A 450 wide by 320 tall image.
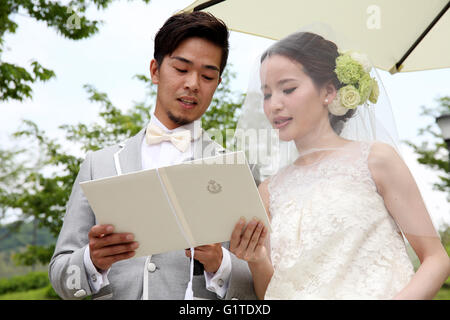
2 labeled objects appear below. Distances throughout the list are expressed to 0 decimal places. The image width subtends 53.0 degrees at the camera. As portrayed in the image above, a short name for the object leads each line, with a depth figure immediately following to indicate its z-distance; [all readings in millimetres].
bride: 1665
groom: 1866
